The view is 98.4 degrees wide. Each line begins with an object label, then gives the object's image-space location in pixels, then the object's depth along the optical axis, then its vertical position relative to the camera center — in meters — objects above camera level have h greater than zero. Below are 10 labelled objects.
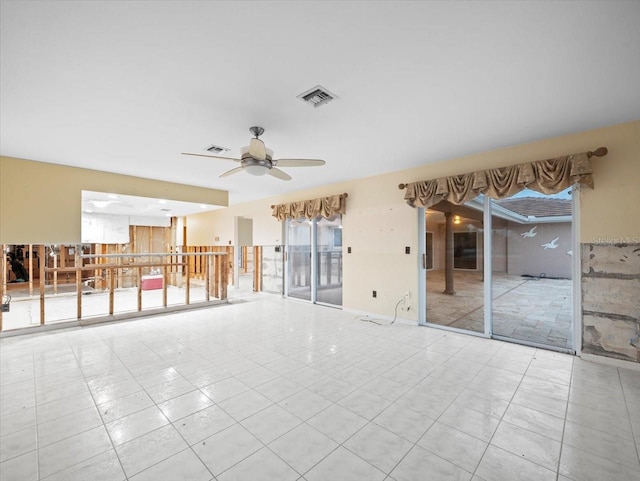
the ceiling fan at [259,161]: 2.70 +0.87
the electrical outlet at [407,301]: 4.59 -0.98
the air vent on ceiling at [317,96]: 2.30 +1.27
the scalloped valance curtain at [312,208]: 5.45 +0.74
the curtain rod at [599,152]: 2.98 +0.97
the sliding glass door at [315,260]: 6.29 -0.43
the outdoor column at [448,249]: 4.75 -0.12
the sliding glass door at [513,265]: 3.55 -0.33
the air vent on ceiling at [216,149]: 3.59 +1.24
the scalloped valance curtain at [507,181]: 3.05 +0.78
